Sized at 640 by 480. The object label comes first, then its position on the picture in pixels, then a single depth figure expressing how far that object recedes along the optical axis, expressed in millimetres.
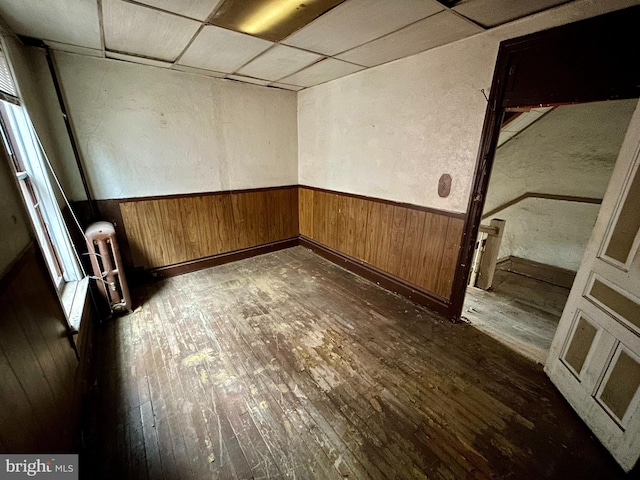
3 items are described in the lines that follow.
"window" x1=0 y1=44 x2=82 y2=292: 1869
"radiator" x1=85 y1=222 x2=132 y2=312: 2445
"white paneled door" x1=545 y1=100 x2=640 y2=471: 1358
